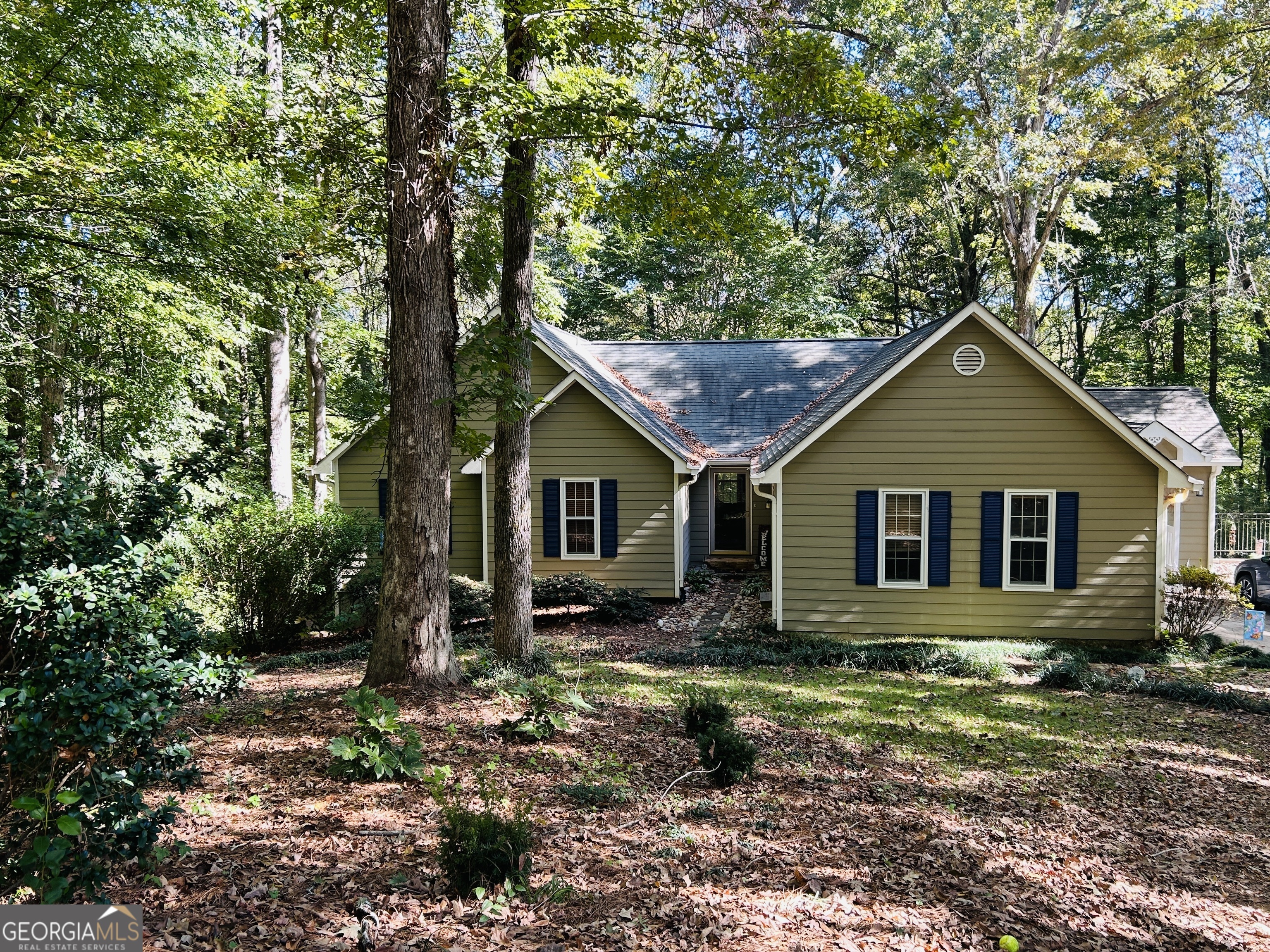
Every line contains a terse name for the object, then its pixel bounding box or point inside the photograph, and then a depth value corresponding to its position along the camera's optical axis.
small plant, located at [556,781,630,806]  4.72
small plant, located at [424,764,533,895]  3.54
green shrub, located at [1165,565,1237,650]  11.08
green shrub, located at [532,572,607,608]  13.19
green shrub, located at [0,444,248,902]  2.64
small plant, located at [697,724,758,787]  5.31
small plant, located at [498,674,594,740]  5.47
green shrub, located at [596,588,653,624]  12.98
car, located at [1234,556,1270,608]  14.16
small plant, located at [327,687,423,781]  4.58
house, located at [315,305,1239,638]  11.34
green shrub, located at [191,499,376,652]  10.62
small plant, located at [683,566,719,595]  15.90
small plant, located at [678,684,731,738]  5.75
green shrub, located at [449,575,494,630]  12.58
